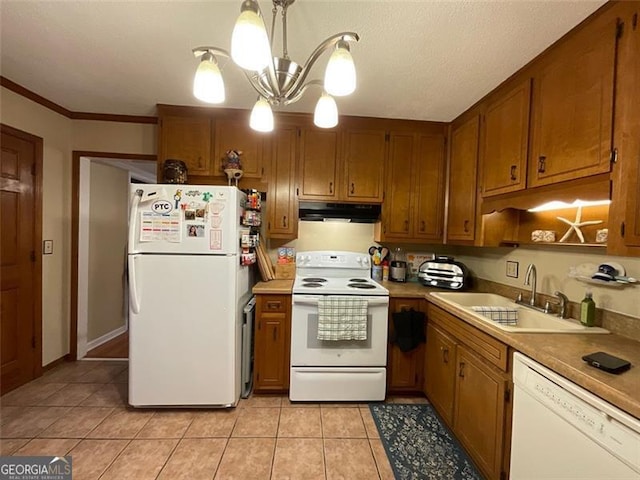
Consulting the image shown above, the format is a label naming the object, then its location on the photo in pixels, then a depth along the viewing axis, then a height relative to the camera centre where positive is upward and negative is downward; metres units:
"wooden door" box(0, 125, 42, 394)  2.22 -0.28
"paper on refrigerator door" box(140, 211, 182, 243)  1.98 +0.02
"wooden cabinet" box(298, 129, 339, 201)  2.62 +0.66
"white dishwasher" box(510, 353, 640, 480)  0.88 -0.70
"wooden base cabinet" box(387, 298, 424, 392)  2.38 -1.09
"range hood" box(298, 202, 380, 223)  2.72 +0.23
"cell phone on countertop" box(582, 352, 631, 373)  1.02 -0.45
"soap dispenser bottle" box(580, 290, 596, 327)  1.51 -0.38
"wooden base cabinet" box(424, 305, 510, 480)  1.46 -0.91
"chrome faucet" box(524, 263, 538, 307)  1.90 -0.28
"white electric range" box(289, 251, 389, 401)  2.26 -0.98
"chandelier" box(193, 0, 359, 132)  0.90 +0.64
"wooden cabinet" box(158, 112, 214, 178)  2.50 +0.80
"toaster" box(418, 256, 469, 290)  2.49 -0.33
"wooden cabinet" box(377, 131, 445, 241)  2.69 +0.48
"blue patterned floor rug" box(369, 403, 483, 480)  1.64 -1.37
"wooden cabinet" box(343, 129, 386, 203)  2.65 +0.68
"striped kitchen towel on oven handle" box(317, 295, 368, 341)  2.19 -0.66
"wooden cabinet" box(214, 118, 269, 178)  2.55 +0.81
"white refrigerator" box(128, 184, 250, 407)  1.99 -0.46
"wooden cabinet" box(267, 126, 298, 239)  2.60 +0.43
